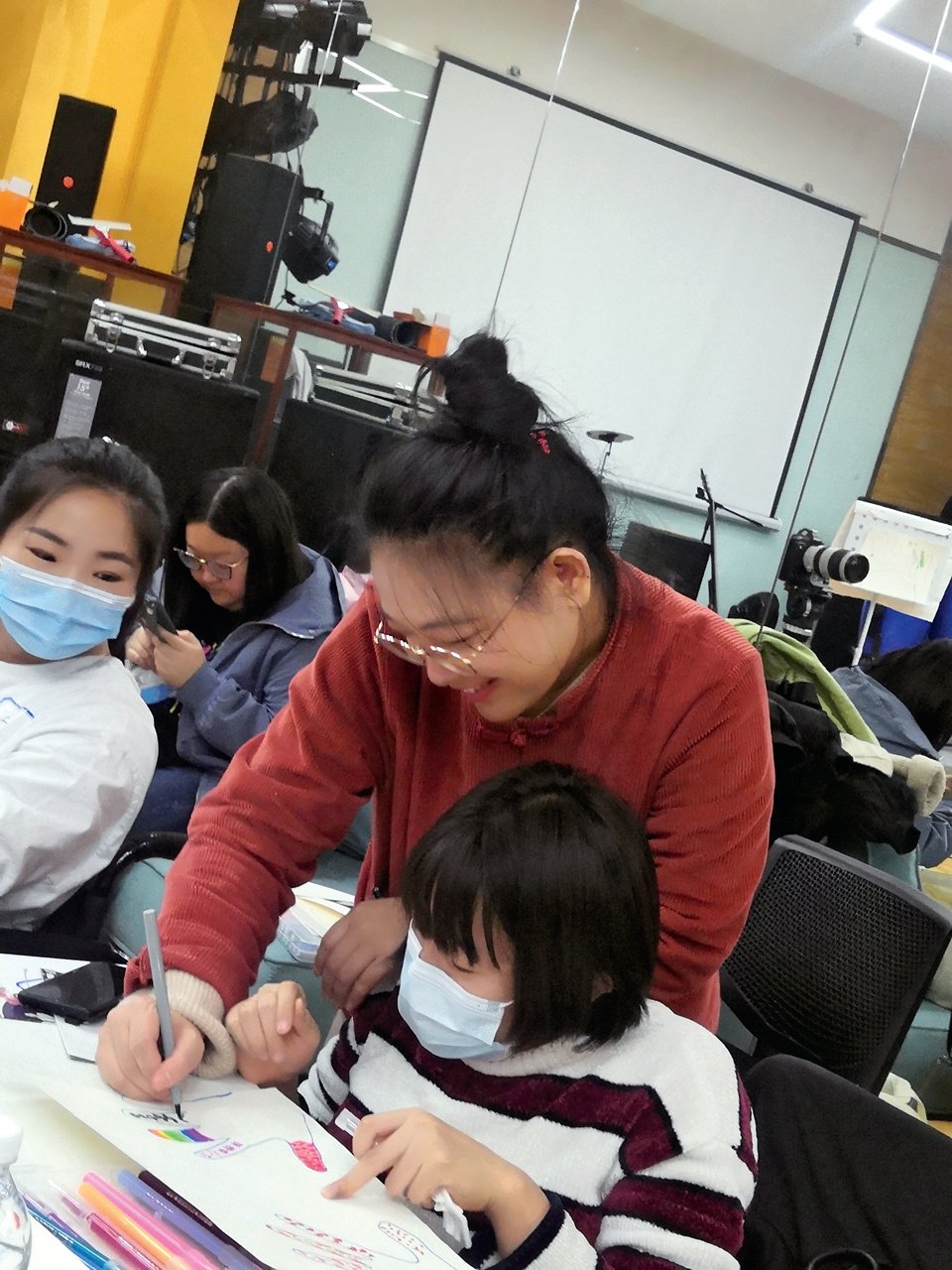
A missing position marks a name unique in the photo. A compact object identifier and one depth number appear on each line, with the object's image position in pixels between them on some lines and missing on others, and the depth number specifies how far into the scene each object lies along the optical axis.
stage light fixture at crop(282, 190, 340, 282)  4.73
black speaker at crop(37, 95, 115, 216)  4.83
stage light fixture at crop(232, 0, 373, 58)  4.74
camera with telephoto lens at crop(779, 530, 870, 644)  4.62
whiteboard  4.79
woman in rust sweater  1.15
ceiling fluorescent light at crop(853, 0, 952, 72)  4.77
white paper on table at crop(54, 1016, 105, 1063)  1.08
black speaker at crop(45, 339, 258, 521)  4.04
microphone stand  5.03
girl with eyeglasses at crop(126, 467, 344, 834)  2.68
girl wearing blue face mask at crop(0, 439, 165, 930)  1.64
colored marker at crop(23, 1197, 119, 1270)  0.78
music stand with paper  4.51
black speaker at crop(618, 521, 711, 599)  4.20
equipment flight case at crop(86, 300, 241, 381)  4.15
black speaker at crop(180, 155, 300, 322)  4.75
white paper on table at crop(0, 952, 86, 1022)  1.12
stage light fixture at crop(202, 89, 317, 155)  4.85
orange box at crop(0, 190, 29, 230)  4.78
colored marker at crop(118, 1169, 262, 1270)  0.82
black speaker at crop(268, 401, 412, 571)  4.22
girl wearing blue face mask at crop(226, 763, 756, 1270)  1.05
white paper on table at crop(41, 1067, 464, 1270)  0.85
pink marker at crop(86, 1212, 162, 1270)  0.79
